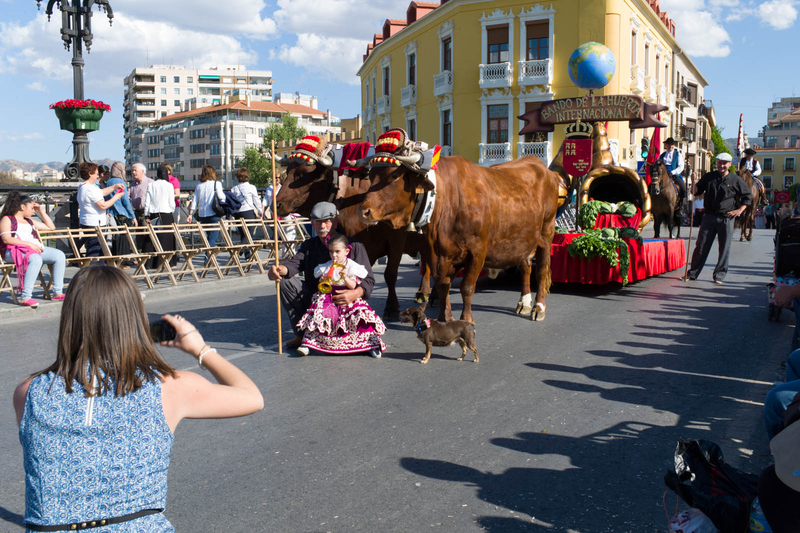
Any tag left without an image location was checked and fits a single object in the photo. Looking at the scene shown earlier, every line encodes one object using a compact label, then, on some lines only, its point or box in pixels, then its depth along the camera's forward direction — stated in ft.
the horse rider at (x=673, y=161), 57.77
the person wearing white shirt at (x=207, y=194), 47.67
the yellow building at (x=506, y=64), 107.45
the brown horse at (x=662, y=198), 51.24
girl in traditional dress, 22.43
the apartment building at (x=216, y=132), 353.10
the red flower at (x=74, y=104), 50.57
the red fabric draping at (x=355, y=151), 28.14
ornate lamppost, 50.88
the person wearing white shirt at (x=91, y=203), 37.27
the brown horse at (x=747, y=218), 59.31
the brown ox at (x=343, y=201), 27.35
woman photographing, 6.86
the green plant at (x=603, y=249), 32.86
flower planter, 50.98
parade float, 33.60
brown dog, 21.30
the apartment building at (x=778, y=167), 332.60
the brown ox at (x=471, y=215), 22.59
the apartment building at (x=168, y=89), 467.52
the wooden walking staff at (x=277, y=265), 22.62
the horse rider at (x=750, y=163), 63.42
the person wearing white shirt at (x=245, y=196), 48.19
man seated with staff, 23.16
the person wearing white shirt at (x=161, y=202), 44.47
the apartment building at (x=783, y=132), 387.75
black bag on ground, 9.48
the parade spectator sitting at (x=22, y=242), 30.78
